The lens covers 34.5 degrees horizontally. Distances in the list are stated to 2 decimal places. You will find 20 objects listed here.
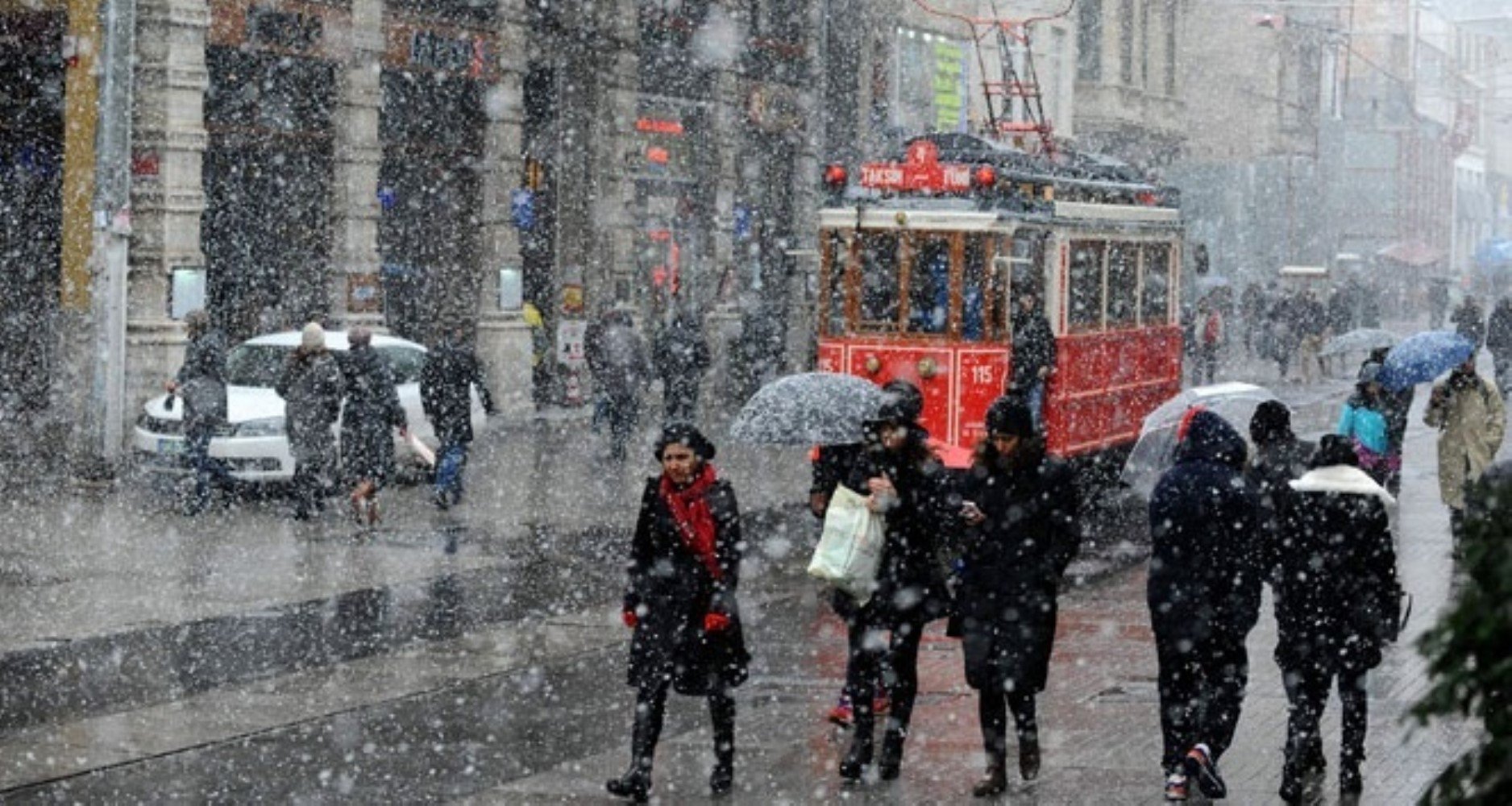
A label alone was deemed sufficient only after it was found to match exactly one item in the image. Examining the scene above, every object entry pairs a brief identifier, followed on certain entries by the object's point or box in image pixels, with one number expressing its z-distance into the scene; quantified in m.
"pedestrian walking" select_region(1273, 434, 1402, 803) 10.02
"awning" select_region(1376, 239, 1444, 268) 80.19
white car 21.41
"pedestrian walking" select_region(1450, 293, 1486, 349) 36.47
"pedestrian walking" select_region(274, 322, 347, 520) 20.25
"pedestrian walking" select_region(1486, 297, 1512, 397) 33.03
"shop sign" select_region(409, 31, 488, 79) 31.31
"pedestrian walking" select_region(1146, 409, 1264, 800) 10.08
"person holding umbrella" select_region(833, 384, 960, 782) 10.63
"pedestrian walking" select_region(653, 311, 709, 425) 28.75
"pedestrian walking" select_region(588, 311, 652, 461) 26.00
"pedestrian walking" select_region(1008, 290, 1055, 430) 20.80
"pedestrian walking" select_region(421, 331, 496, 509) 21.42
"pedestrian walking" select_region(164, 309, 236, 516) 20.66
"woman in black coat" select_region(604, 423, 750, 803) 10.16
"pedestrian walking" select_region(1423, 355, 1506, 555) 17.70
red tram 20.81
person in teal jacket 16.09
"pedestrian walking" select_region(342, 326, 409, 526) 19.73
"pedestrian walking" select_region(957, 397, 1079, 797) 10.23
